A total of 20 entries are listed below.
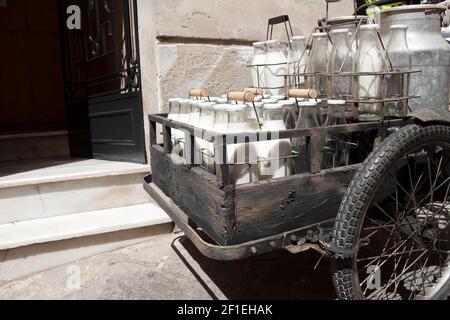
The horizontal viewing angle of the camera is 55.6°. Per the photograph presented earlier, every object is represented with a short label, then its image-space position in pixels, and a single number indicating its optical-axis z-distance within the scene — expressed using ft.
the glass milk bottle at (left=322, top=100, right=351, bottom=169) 5.26
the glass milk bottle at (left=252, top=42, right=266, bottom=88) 6.94
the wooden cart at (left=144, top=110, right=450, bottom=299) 4.27
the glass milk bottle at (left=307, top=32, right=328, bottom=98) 6.03
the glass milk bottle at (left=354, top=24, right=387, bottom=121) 5.41
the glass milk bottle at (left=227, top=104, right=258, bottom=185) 4.58
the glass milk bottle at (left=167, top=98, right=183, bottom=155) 6.01
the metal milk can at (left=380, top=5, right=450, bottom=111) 5.59
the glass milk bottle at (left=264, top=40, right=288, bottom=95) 6.68
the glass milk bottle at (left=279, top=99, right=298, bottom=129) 5.08
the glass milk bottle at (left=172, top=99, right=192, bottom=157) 5.86
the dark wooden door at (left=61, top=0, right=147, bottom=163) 9.25
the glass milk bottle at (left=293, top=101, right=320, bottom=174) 5.03
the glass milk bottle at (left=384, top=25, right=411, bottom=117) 5.51
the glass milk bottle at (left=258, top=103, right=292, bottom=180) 4.77
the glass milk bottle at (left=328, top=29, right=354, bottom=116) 5.65
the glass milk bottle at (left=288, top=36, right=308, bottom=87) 6.55
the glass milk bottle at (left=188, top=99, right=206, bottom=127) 5.64
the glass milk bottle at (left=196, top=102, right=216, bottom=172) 4.91
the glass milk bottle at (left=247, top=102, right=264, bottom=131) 4.91
